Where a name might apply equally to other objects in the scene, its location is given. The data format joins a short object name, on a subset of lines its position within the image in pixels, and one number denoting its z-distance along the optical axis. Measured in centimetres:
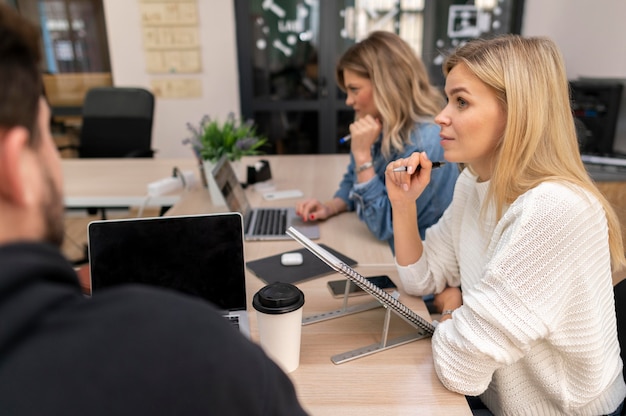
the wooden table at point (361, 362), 84
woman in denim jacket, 161
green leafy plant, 193
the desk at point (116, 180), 207
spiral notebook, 89
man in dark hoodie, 37
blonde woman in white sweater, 86
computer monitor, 286
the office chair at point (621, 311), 109
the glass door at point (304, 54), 393
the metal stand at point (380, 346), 96
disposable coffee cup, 87
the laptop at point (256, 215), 163
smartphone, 121
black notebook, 130
